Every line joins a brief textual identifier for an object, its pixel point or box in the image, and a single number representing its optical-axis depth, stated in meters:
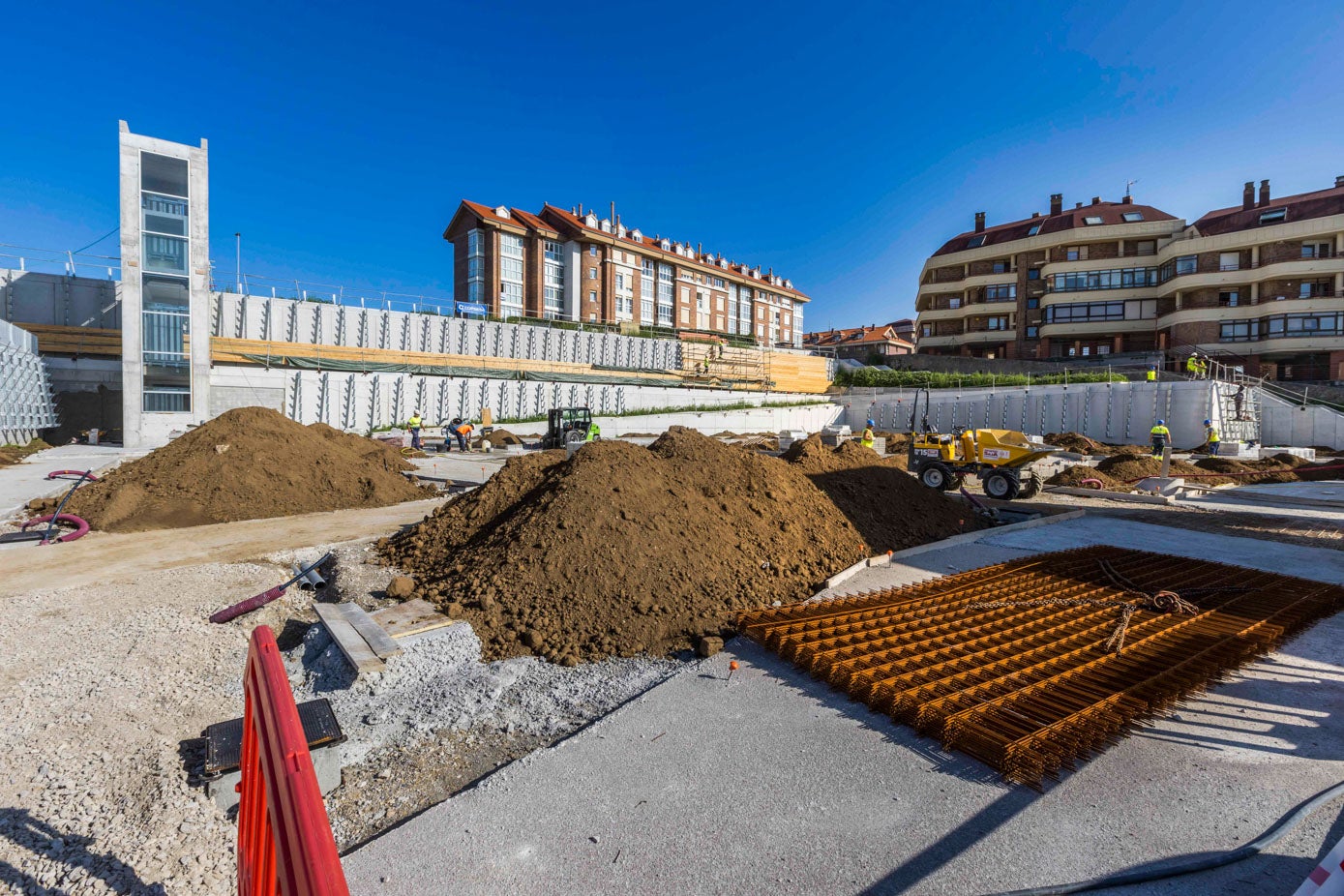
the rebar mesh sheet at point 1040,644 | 4.04
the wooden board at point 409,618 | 5.34
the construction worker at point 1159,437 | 19.66
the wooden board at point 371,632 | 4.89
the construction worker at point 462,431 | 24.68
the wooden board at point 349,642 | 4.73
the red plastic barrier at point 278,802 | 1.23
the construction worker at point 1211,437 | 22.73
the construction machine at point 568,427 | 23.52
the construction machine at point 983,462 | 14.21
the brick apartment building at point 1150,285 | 35.66
